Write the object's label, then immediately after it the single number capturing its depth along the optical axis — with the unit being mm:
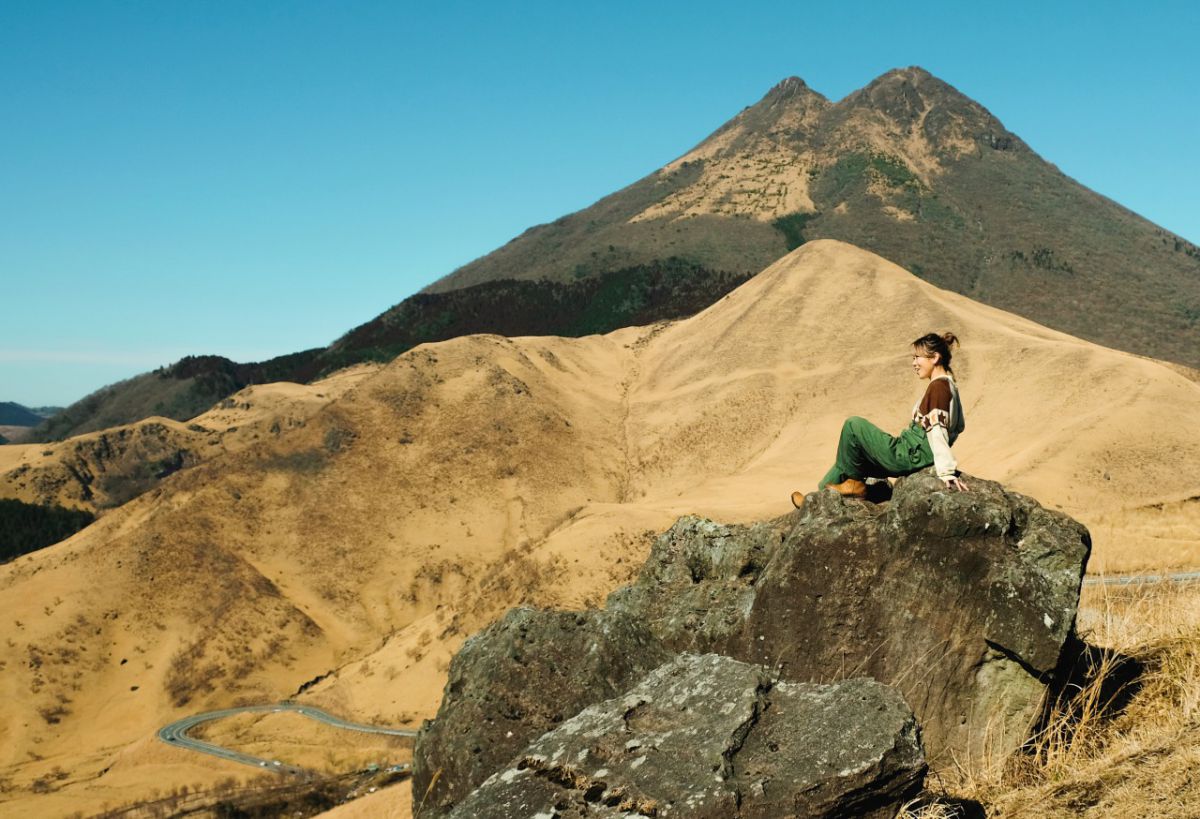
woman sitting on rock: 6547
